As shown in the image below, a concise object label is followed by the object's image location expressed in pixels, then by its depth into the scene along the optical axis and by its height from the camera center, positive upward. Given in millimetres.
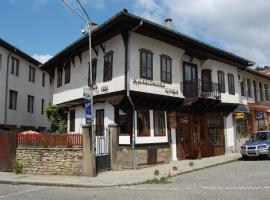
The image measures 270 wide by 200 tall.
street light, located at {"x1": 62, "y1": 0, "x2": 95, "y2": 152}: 10619 +113
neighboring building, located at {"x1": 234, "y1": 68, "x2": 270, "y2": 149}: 19158 +1749
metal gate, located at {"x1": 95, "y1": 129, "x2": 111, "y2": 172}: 11446 -1158
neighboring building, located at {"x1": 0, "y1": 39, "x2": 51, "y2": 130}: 20448 +3728
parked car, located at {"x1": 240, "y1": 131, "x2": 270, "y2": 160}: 13954 -1251
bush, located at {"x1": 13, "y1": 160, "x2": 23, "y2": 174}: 11491 -1798
